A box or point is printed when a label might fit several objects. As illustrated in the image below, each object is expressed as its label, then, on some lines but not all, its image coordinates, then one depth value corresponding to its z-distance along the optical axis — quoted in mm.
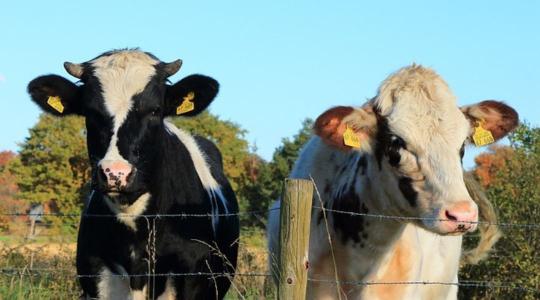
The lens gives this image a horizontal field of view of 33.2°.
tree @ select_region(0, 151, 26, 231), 59841
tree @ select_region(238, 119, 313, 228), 58625
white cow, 5578
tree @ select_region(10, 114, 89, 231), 54125
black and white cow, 6590
